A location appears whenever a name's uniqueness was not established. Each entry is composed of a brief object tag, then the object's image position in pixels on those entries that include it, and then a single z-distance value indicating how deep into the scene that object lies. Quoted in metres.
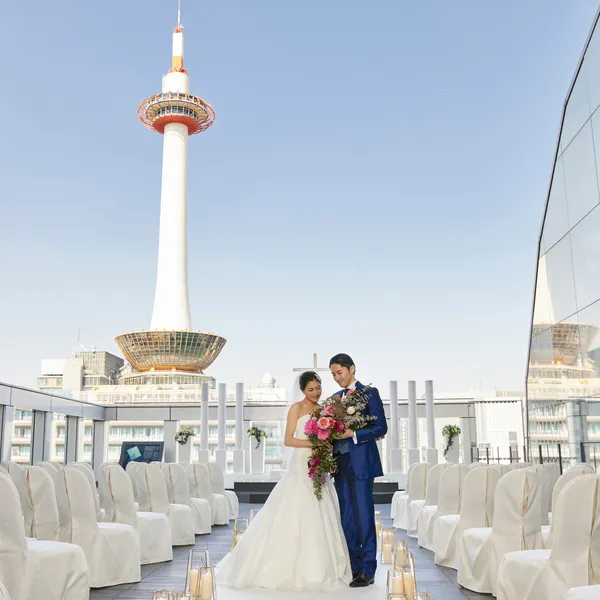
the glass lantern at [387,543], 6.02
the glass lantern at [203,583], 3.63
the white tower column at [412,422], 18.08
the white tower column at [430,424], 17.77
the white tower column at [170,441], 21.75
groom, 4.99
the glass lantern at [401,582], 3.36
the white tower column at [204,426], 17.94
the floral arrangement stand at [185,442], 20.59
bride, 4.95
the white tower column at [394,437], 18.19
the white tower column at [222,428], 18.36
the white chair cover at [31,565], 4.00
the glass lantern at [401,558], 3.63
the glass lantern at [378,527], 6.60
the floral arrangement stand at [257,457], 19.92
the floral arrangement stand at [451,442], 19.19
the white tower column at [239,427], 18.67
